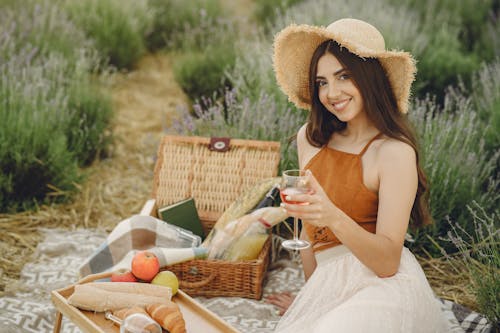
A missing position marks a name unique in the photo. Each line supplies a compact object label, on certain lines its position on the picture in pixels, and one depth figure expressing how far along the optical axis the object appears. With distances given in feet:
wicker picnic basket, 11.99
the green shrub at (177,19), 24.61
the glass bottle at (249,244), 10.48
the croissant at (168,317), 7.22
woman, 7.20
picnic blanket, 9.56
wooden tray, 7.45
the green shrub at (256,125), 13.01
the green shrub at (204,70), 19.63
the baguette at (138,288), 8.04
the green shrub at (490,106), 14.07
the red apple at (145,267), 8.75
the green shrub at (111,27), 21.77
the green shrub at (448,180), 11.98
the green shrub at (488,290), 8.99
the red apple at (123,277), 8.54
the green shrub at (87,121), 16.48
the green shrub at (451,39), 19.22
